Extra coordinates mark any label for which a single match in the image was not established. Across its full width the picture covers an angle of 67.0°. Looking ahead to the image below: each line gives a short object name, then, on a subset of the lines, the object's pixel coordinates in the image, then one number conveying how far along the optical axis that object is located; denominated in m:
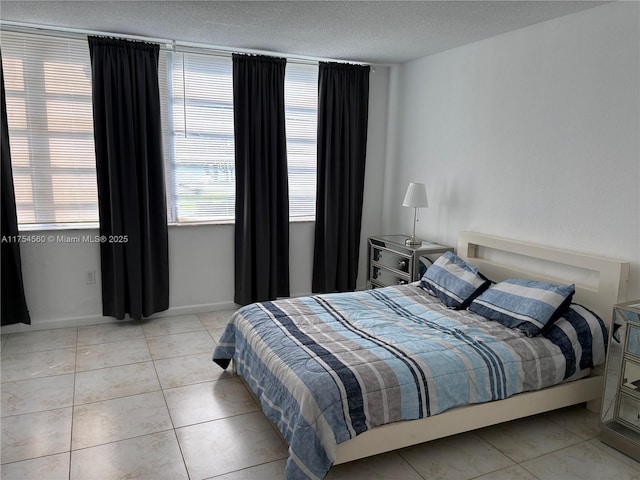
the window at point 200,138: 4.21
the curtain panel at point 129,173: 3.82
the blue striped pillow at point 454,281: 3.31
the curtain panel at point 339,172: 4.64
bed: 2.17
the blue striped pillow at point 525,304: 2.77
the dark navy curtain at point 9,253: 3.64
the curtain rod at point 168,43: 3.58
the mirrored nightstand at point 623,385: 2.43
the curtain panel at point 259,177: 4.30
